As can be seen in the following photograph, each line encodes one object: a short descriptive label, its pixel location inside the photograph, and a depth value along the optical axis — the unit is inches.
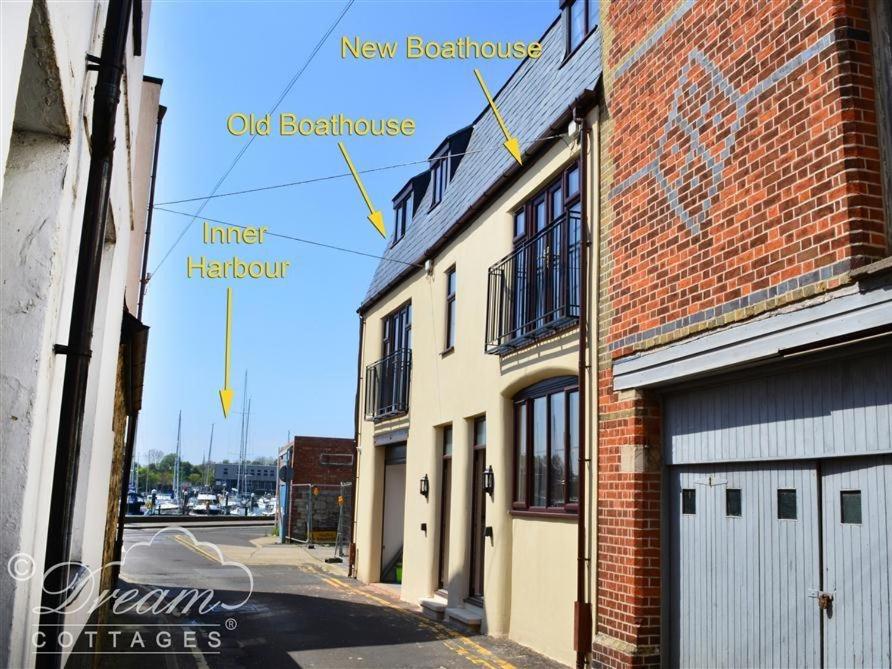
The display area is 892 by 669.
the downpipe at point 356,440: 752.5
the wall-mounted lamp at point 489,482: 438.6
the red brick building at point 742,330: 211.0
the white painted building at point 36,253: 136.9
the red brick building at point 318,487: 1205.1
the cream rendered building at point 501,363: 369.1
